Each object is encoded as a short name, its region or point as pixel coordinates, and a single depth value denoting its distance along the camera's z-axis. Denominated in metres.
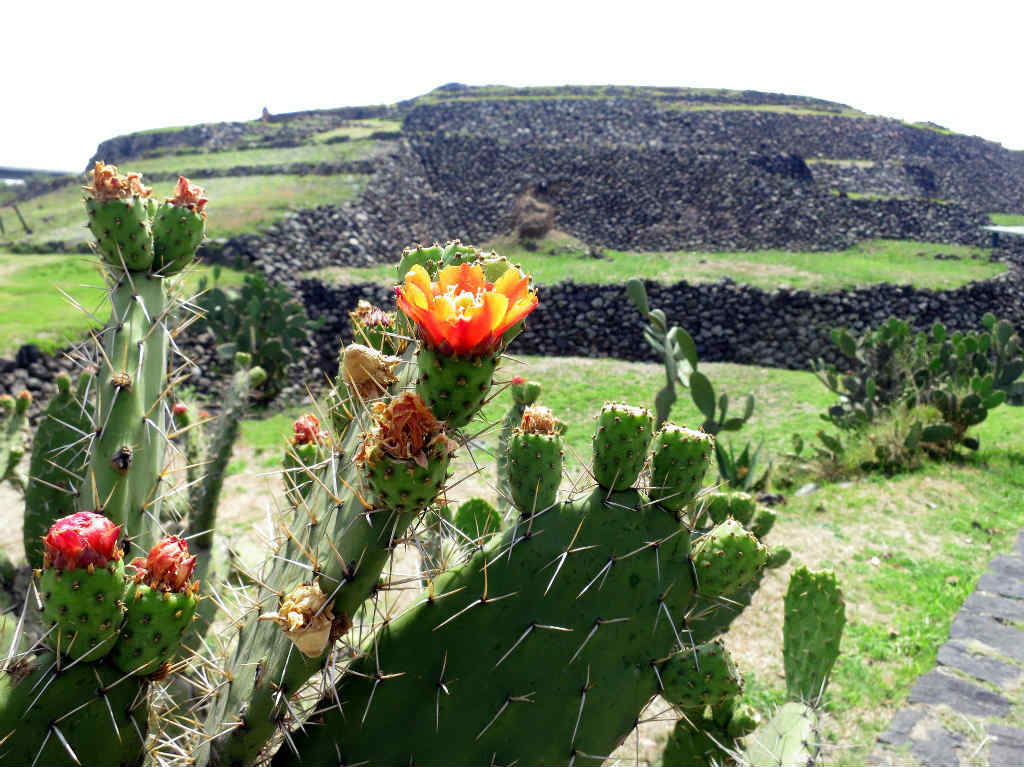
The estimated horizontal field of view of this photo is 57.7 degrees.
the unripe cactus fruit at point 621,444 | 0.51
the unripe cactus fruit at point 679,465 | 0.53
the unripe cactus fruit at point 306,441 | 0.63
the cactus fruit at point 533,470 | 0.52
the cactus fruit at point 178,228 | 0.60
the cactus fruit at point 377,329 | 0.52
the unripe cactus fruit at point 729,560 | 0.51
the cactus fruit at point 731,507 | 0.77
